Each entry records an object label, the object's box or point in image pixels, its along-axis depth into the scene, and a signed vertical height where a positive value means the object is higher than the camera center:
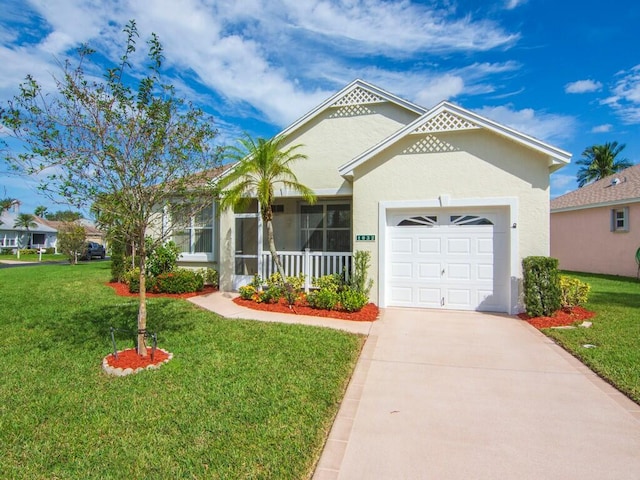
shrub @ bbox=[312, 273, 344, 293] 9.20 -1.02
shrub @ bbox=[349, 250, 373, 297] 9.06 -0.70
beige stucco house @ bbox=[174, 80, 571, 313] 8.27 +0.93
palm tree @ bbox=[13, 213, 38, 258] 43.11 +3.01
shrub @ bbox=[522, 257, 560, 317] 7.71 -0.90
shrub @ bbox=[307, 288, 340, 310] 8.50 -1.35
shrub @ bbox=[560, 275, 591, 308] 8.16 -1.11
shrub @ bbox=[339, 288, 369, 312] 8.29 -1.35
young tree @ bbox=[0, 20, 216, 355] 4.52 +1.52
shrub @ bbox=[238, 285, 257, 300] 9.88 -1.36
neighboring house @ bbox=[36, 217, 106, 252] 51.53 +3.39
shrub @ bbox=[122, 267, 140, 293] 11.23 -1.17
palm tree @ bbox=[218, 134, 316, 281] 9.10 +2.06
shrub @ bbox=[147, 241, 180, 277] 11.59 -0.51
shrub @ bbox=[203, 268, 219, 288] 12.07 -1.13
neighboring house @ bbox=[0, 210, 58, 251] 42.72 +1.29
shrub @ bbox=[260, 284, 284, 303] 9.44 -1.36
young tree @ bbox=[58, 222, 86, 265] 24.61 +0.37
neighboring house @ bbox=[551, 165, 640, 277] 15.80 +1.10
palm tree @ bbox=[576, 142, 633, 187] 35.44 +9.04
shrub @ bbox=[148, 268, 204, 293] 10.95 -1.22
